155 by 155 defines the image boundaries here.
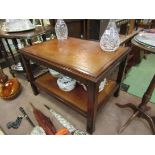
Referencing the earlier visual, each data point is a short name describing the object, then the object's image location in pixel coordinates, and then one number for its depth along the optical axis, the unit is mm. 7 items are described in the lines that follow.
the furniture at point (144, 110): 995
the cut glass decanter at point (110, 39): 911
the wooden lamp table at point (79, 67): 754
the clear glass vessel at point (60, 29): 1174
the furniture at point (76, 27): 1851
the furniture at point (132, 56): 1873
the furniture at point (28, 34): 1234
